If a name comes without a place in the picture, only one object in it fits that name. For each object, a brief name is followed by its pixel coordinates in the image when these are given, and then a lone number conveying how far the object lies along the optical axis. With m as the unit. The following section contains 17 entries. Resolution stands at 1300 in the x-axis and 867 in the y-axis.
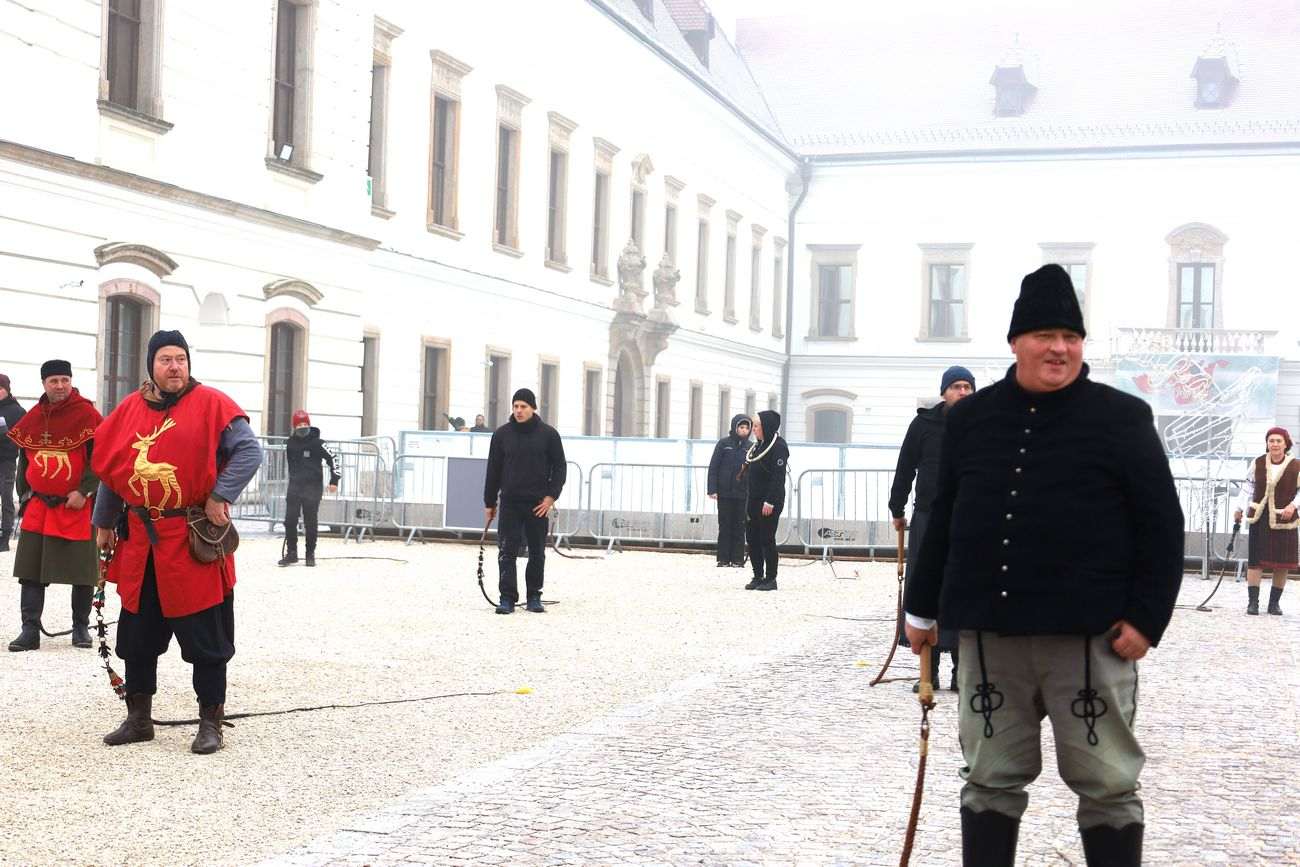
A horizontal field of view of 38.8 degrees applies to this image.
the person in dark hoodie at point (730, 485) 20.80
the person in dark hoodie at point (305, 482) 19.11
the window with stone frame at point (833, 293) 57.62
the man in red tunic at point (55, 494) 11.02
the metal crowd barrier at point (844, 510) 23.03
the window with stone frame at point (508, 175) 35.75
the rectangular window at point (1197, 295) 53.53
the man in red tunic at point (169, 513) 8.05
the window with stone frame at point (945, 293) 56.25
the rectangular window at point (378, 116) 30.66
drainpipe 57.59
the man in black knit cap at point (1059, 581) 4.62
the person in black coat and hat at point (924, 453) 10.30
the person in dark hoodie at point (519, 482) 14.78
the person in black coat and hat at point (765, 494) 18.12
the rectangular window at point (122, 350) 22.61
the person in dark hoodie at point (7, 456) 18.53
